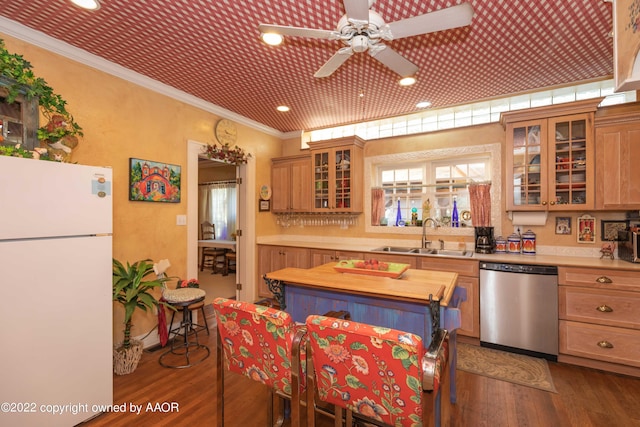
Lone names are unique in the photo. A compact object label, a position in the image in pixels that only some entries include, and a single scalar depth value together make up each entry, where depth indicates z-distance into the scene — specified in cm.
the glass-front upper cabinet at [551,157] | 282
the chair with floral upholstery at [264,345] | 133
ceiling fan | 149
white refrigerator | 159
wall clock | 375
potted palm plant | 236
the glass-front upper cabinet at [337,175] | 418
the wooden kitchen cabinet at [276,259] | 417
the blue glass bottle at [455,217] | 374
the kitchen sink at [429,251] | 337
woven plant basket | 245
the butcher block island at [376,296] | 168
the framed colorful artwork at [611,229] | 290
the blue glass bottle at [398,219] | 414
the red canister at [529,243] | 319
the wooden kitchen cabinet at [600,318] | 241
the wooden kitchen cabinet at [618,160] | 265
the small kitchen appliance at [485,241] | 329
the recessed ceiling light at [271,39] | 216
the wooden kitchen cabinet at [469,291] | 300
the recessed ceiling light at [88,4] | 187
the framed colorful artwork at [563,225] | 313
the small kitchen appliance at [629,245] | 255
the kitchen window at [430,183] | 362
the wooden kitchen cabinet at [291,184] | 456
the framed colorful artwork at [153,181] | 284
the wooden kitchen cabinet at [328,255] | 375
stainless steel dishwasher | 268
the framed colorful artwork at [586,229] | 302
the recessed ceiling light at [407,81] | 289
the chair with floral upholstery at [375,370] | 110
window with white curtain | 707
